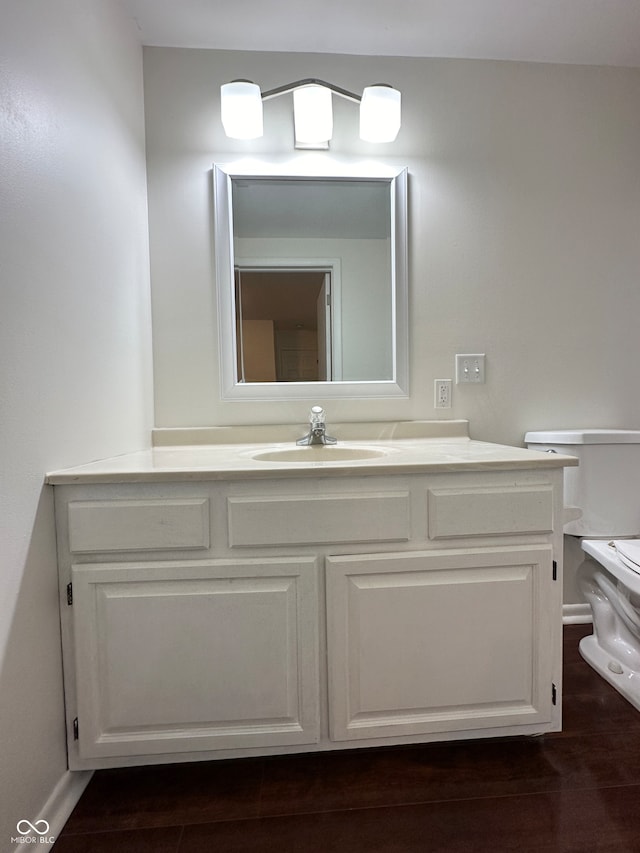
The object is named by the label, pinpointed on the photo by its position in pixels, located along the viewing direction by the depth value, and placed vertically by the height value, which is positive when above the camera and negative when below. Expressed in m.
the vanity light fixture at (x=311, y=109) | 1.45 +0.92
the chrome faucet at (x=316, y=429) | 1.50 -0.11
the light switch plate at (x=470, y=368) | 1.67 +0.09
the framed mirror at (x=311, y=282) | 1.58 +0.39
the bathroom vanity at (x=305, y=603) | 1.02 -0.47
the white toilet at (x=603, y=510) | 1.49 -0.40
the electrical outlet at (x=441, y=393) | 1.66 +0.00
